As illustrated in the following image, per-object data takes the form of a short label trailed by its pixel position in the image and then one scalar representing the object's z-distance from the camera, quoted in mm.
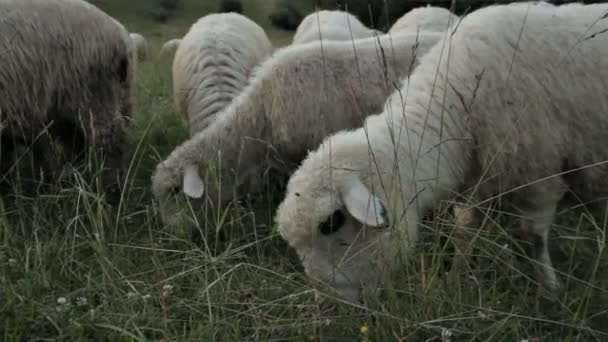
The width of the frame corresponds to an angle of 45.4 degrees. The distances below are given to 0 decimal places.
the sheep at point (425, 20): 6382
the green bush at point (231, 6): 24297
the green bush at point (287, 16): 18656
